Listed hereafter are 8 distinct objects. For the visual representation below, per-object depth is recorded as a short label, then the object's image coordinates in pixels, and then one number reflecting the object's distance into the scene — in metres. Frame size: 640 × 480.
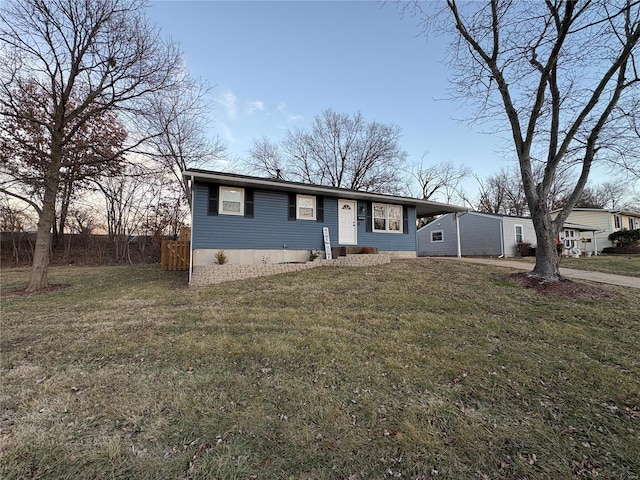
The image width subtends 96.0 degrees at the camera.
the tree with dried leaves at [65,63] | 8.32
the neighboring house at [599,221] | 23.62
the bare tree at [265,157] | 24.53
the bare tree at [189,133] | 13.16
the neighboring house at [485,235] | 18.09
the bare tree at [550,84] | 6.93
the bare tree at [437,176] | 29.39
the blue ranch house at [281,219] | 9.60
